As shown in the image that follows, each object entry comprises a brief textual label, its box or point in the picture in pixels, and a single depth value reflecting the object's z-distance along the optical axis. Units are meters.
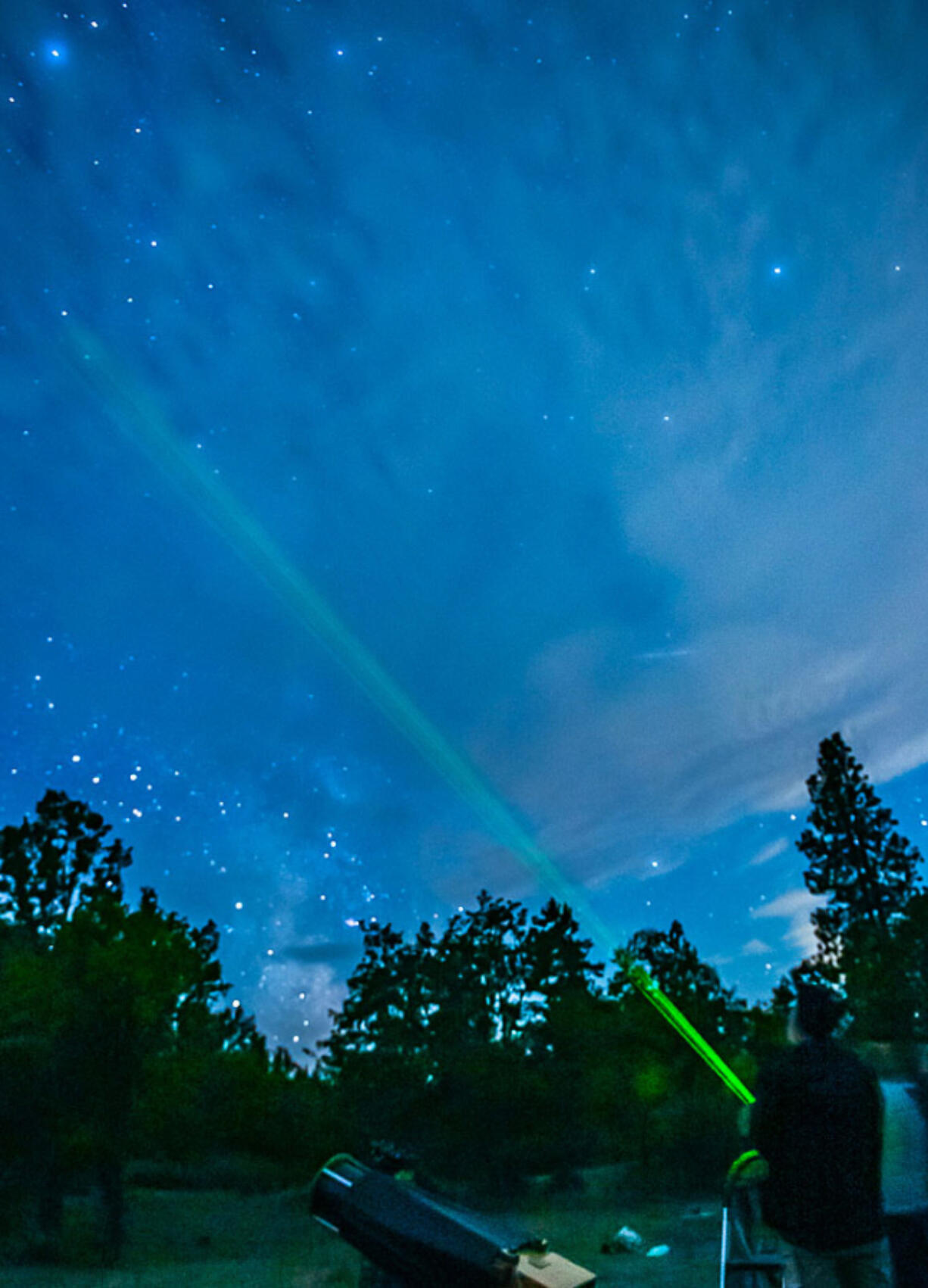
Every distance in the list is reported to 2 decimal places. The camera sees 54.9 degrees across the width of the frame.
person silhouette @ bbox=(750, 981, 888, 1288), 3.87
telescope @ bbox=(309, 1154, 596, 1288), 3.00
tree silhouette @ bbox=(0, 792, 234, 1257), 24.33
